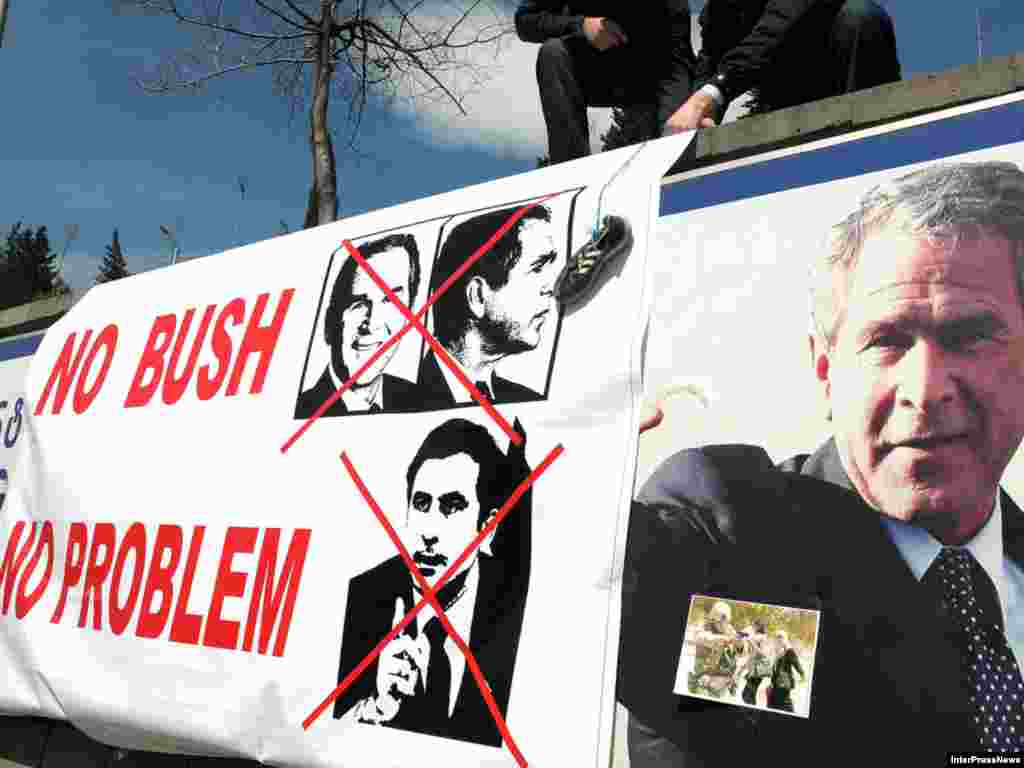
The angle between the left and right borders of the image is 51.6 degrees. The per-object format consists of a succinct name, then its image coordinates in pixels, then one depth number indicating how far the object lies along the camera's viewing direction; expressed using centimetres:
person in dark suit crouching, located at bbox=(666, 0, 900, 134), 256
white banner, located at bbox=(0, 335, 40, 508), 390
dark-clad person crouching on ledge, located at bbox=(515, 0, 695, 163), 306
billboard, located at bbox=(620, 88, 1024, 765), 167
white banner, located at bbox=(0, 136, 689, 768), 201
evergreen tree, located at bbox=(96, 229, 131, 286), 5905
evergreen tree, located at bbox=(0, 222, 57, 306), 4475
